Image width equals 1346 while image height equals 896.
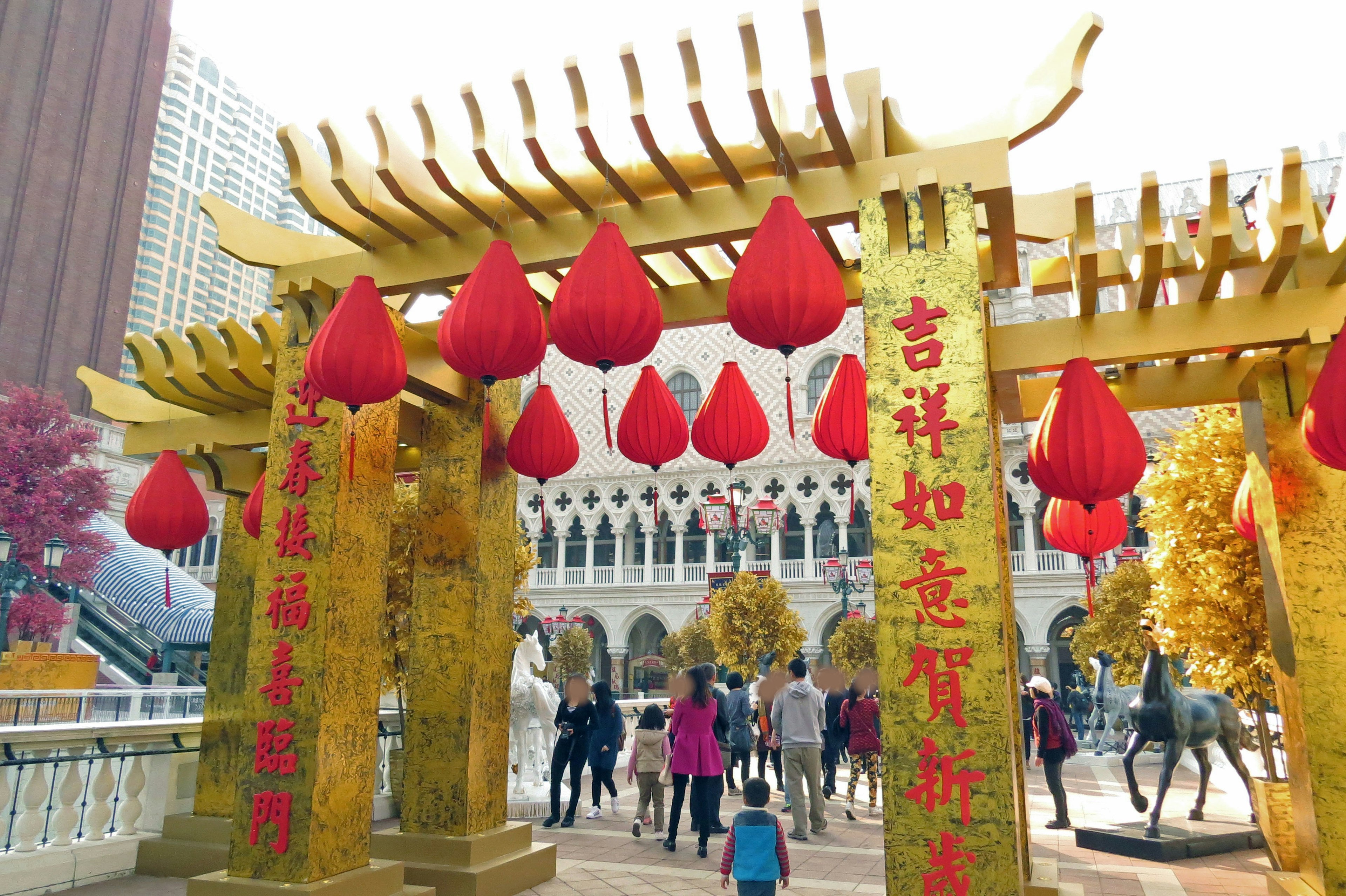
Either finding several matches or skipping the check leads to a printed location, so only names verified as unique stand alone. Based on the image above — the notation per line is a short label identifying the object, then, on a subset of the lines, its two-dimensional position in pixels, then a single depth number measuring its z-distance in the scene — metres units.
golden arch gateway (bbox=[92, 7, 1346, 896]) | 3.03
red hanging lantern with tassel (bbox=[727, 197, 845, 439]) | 3.17
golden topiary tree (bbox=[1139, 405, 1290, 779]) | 5.55
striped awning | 17.72
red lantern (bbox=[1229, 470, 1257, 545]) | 4.76
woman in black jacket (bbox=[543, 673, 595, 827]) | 6.85
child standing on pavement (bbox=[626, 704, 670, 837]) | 6.56
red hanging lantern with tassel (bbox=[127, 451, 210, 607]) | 5.36
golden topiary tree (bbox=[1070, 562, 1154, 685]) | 13.38
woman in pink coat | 5.77
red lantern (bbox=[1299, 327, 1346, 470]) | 3.27
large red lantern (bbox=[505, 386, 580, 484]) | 4.80
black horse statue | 6.48
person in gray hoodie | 6.45
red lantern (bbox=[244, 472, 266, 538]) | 5.30
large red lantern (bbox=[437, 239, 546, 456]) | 3.40
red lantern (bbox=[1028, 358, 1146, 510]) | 3.47
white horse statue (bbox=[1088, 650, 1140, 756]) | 11.31
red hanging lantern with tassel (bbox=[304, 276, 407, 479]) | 3.63
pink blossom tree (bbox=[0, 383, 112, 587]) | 16.45
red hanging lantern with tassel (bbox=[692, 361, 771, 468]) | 4.52
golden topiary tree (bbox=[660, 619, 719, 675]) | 21.31
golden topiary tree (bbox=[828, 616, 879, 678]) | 15.28
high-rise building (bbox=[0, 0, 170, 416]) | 28.17
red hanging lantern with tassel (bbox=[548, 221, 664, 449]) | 3.30
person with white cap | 6.96
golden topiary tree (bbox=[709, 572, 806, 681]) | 14.44
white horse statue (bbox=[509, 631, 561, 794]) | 8.41
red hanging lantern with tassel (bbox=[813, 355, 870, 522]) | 4.48
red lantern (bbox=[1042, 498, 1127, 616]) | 5.46
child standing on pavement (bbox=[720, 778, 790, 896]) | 3.62
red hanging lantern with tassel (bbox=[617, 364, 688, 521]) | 4.54
